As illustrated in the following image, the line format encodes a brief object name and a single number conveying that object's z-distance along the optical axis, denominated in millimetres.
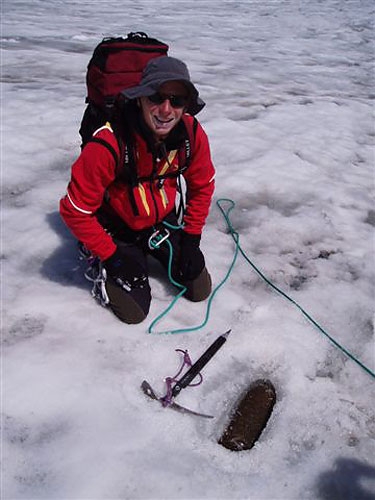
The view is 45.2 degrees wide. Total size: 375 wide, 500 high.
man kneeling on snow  2152
